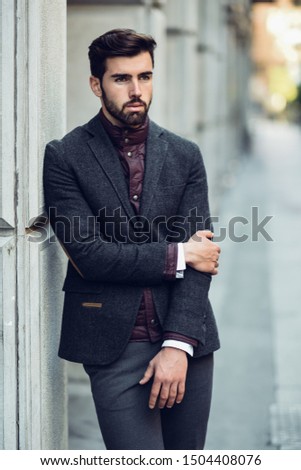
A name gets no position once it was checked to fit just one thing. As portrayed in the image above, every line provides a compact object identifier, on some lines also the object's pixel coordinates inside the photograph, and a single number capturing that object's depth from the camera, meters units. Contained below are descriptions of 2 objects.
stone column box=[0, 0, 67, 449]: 5.71
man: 5.44
